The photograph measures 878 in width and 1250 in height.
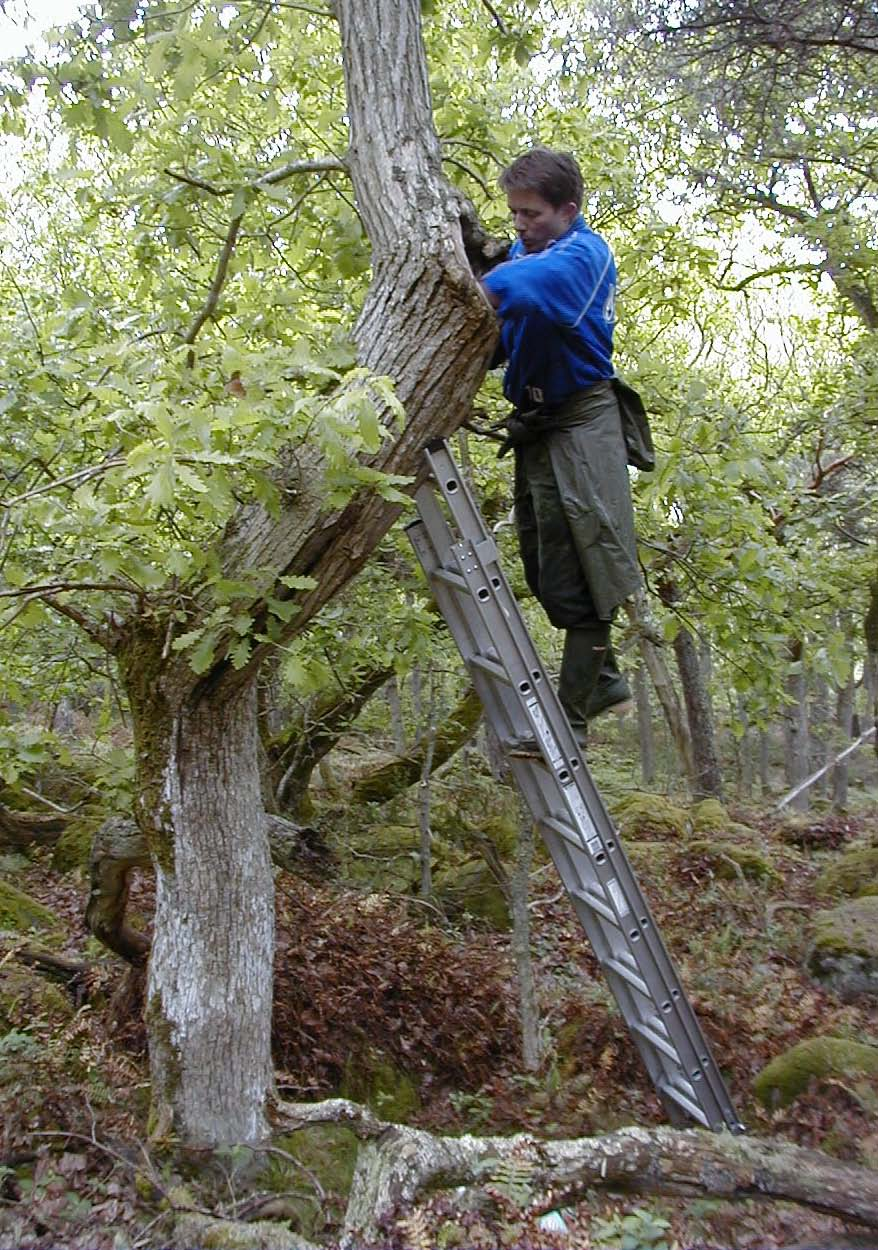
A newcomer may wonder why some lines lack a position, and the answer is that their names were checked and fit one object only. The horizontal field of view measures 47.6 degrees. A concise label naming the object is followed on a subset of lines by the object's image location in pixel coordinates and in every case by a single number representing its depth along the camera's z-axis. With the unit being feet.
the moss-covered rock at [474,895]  27.84
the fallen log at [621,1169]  10.41
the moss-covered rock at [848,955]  22.66
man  13.04
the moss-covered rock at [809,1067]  16.55
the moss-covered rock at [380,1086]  18.67
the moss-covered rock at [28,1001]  17.93
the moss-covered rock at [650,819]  38.63
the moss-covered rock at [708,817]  39.19
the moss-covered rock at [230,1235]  11.14
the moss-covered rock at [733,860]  32.14
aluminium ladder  14.34
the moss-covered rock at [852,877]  30.63
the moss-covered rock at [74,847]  33.45
